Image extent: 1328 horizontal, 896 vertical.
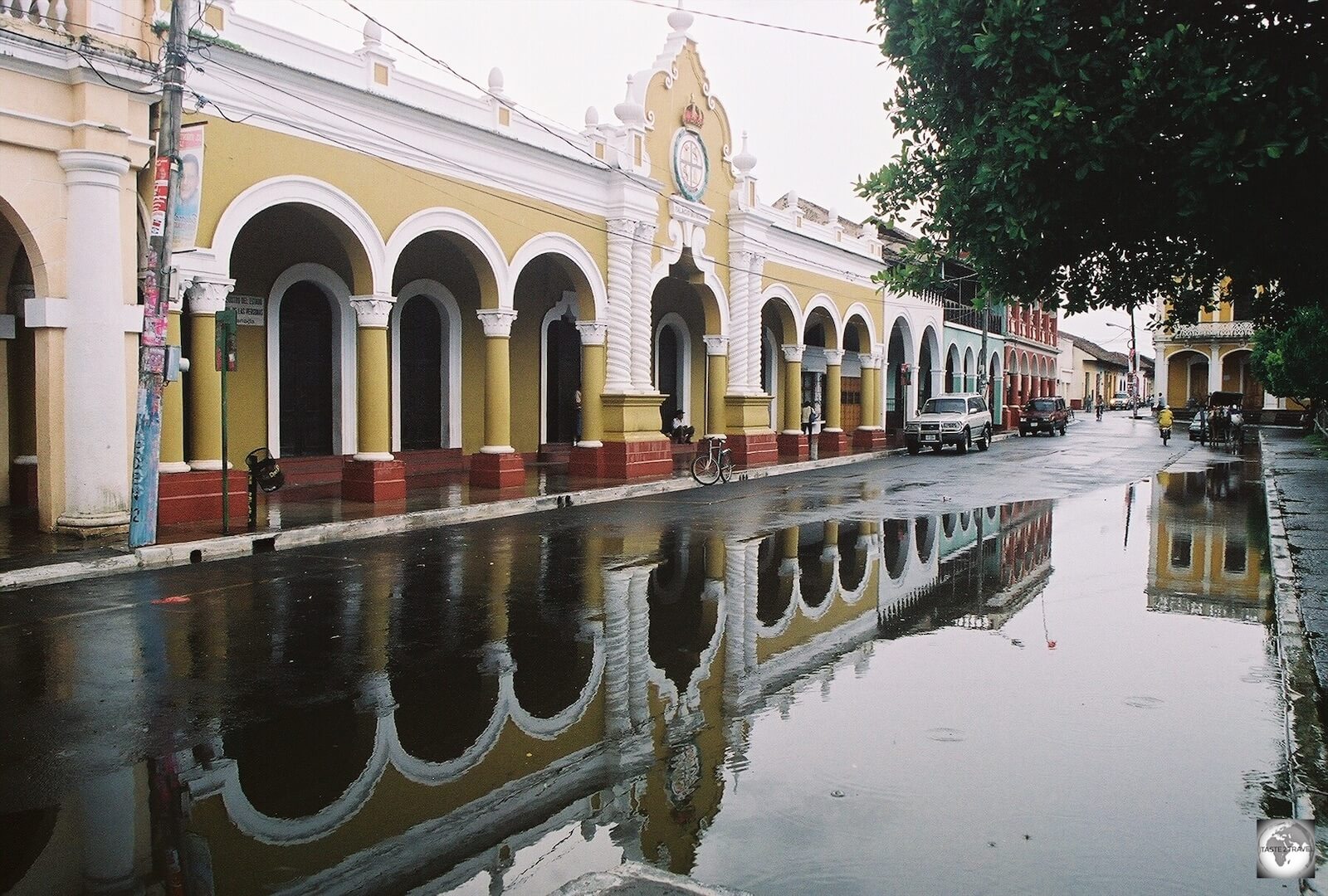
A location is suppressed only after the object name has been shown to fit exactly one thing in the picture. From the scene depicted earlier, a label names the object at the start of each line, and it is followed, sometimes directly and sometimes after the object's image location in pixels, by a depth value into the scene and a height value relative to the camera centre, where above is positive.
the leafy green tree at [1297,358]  27.69 +2.10
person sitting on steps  27.05 -0.39
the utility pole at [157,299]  11.09 +1.29
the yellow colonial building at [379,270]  11.69 +2.54
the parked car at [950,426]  32.34 -0.24
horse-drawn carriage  38.38 -0.30
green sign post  11.88 +0.86
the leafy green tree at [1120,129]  7.11 +2.15
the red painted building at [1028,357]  56.84 +3.76
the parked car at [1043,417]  45.28 +0.04
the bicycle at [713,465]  20.73 -0.97
